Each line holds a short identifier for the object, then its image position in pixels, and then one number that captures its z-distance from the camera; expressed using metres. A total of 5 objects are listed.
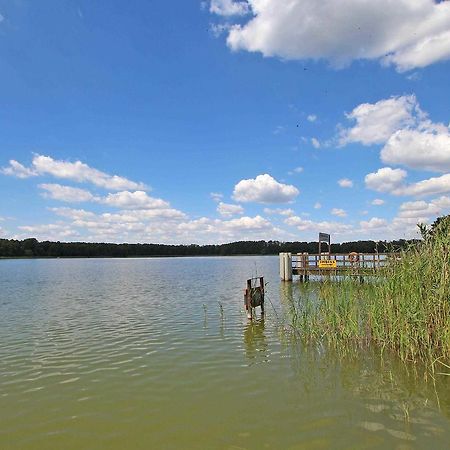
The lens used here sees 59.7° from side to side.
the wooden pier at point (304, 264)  32.19
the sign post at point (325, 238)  36.03
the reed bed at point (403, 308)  9.03
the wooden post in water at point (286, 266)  34.44
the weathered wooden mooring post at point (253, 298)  15.93
